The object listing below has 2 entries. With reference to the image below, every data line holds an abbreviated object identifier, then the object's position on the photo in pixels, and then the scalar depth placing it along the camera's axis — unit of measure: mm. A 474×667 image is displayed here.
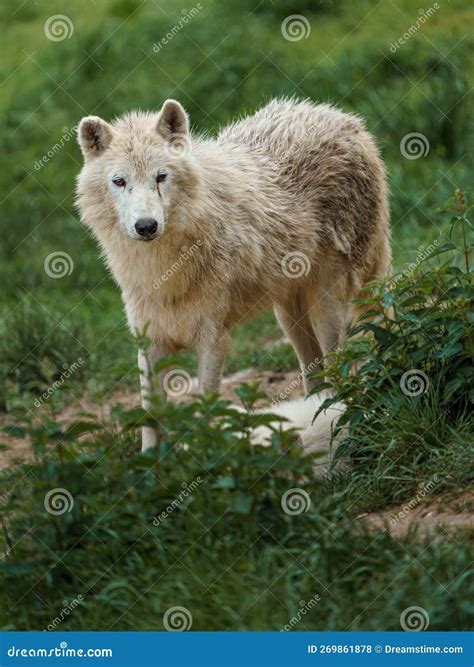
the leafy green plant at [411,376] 10516
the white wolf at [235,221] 12352
